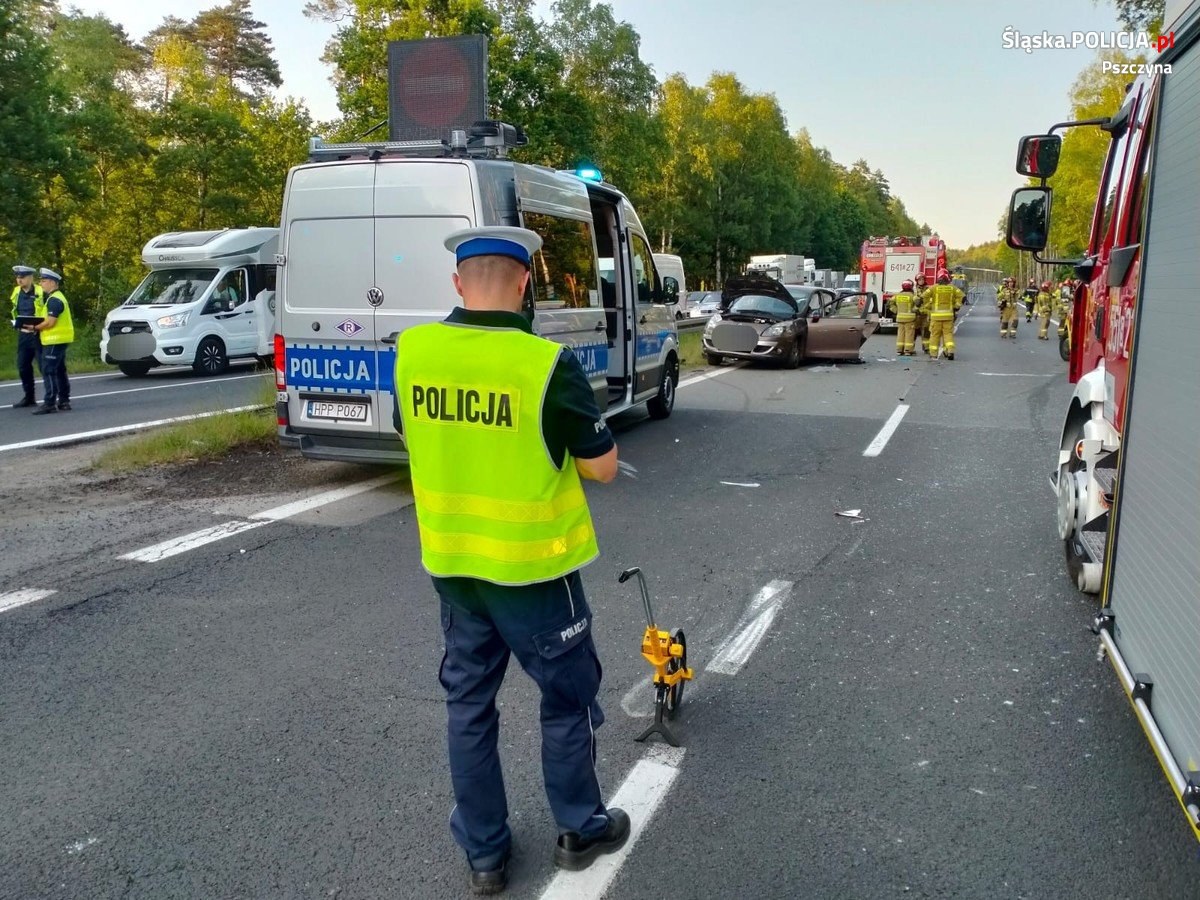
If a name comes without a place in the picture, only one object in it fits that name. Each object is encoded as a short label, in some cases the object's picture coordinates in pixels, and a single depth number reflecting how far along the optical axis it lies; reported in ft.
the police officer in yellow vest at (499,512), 8.06
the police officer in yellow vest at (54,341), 38.78
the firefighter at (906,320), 69.87
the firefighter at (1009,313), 94.68
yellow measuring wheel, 11.27
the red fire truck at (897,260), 119.24
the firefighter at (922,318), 74.09
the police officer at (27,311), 38.93
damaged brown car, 58.29
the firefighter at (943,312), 65.36
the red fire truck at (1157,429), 8.68
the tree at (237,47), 179.01
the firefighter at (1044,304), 92.83
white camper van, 56.59
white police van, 23.40
